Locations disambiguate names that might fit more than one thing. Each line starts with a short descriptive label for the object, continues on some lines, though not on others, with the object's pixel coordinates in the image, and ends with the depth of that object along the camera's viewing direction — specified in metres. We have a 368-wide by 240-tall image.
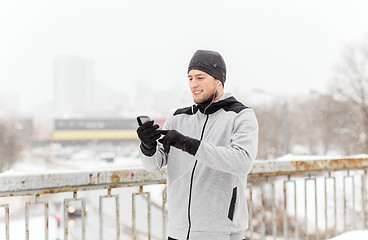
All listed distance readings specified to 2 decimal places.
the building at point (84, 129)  53.47
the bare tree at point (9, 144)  40.36
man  1.85
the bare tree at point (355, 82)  25.28
